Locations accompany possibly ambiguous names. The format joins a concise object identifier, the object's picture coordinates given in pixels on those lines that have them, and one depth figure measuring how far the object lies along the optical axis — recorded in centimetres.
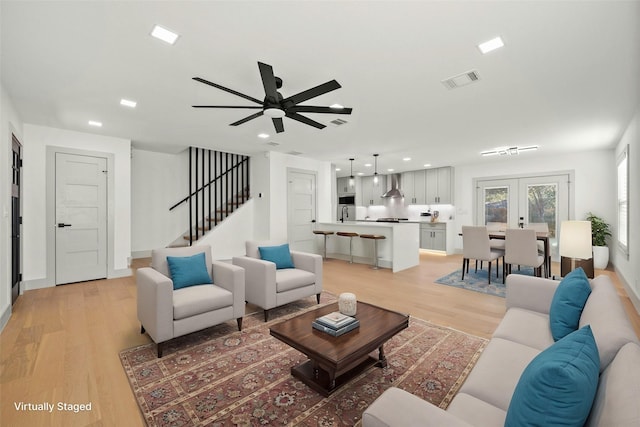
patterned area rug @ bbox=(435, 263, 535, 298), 449
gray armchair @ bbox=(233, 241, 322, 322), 327
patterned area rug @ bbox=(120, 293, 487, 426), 180
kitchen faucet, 1091
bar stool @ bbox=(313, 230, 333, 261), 713
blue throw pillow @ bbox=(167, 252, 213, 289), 296
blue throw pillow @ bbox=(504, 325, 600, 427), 83
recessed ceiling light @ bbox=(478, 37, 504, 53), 230
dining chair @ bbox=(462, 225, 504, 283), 504
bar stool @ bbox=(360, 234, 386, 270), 605
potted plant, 589
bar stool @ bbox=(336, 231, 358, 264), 657
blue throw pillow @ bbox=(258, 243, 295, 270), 378
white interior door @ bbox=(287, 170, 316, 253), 711
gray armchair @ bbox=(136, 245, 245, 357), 247
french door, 684
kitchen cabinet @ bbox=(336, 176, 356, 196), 1082
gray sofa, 82
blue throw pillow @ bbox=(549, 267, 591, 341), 172
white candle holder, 233
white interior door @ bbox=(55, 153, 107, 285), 478
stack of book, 206
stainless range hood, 967
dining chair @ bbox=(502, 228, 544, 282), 452
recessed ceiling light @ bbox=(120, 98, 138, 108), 355
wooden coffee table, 181
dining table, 483
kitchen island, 596
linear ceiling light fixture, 612
